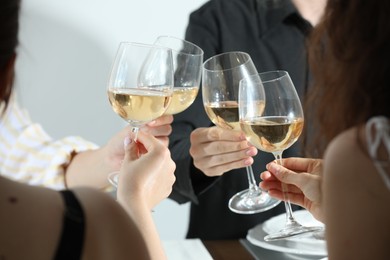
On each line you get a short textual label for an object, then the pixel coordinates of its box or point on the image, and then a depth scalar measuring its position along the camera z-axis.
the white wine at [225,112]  1.32
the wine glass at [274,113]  1.22
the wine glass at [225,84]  1.32
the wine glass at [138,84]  1.23
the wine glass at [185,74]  1.34
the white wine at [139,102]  1.23
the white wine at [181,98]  1.34
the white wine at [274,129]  1.23
